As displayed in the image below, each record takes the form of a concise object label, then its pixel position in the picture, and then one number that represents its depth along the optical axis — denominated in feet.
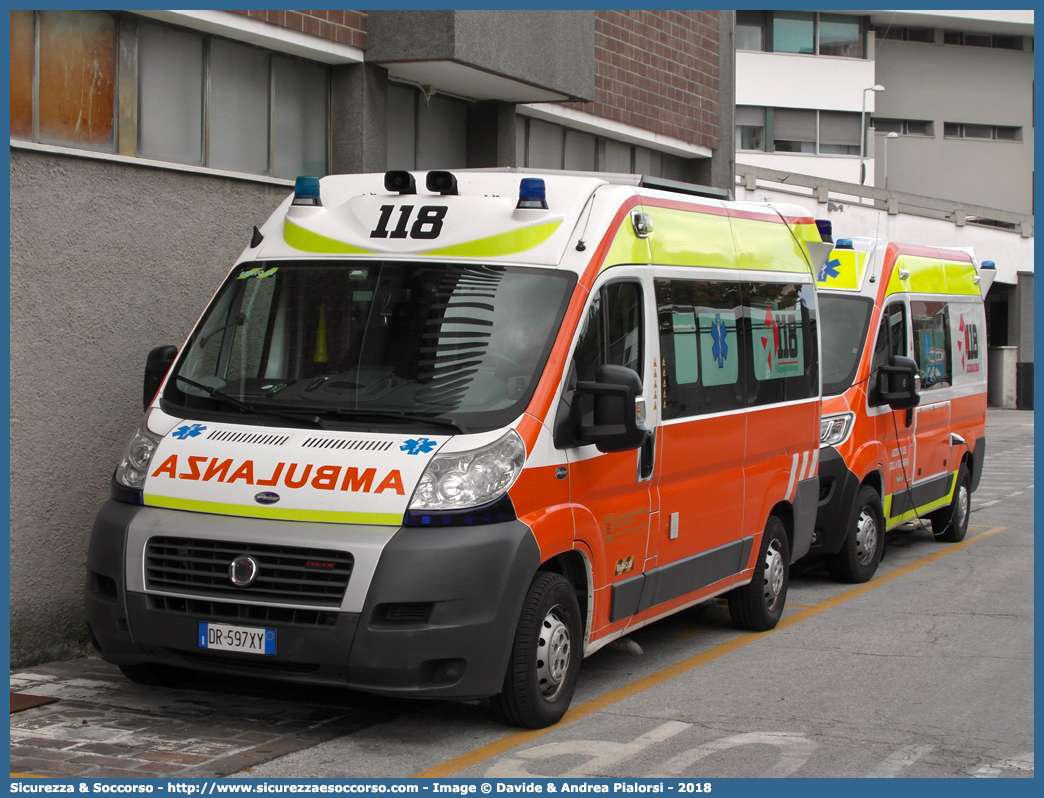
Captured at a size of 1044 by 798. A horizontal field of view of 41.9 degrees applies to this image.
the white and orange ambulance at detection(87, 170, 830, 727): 19.77
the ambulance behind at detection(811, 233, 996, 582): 36.19
